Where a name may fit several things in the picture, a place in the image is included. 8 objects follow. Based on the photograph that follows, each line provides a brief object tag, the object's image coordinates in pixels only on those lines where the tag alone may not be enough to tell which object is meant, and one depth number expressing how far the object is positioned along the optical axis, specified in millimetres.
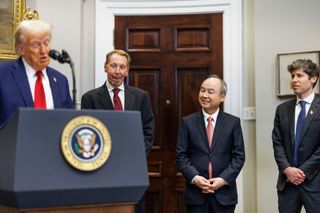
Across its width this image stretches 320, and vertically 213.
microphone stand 1911
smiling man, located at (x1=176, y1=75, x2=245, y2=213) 3104
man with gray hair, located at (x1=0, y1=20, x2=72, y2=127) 1923
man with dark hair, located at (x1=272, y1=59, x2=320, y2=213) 3135
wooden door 4336
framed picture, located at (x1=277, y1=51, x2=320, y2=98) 3959
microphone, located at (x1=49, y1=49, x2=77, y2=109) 1926
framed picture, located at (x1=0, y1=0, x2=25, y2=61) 3889
